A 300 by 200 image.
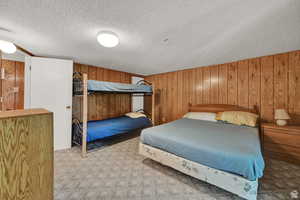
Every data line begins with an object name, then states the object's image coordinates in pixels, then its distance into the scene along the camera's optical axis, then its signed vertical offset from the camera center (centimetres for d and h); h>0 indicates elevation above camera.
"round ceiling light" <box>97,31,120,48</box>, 178 +98
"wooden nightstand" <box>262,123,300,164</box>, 205 -79
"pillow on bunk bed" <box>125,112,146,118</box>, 387 -52
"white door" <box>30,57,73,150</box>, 247 +20
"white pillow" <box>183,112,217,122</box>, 301 -44
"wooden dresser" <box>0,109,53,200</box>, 64 -35
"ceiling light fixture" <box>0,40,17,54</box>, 184 +89
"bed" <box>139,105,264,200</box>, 124 -69
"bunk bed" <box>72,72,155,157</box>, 237 -62
